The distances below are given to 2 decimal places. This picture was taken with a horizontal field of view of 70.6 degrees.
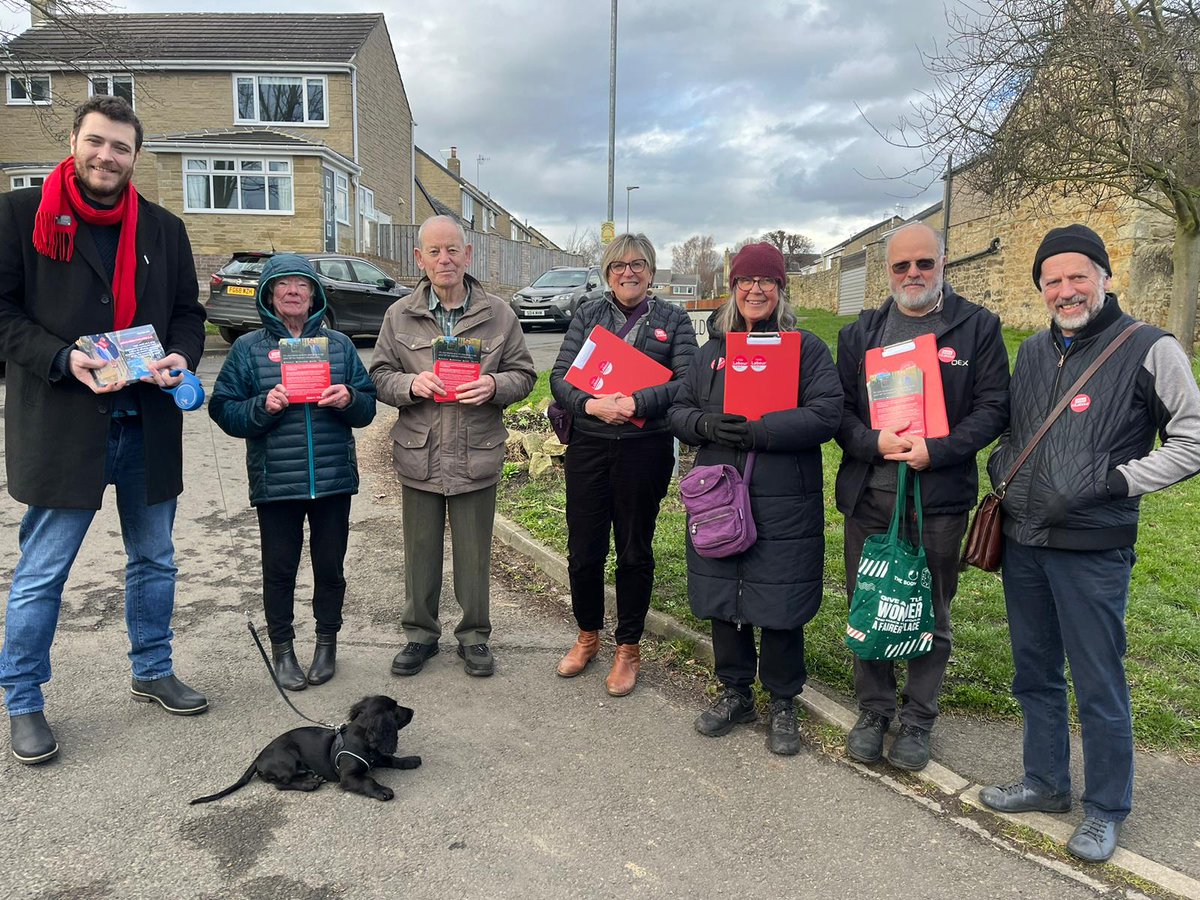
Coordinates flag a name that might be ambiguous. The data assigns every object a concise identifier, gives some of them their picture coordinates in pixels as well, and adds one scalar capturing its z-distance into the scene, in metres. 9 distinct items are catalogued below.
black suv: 14.82
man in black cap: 2.77
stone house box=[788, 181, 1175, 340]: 14.95
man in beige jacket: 4.27
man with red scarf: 3.41
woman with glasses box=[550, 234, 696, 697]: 4.18
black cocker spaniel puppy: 3.29
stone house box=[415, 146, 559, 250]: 41.12
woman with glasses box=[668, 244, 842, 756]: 3.59
